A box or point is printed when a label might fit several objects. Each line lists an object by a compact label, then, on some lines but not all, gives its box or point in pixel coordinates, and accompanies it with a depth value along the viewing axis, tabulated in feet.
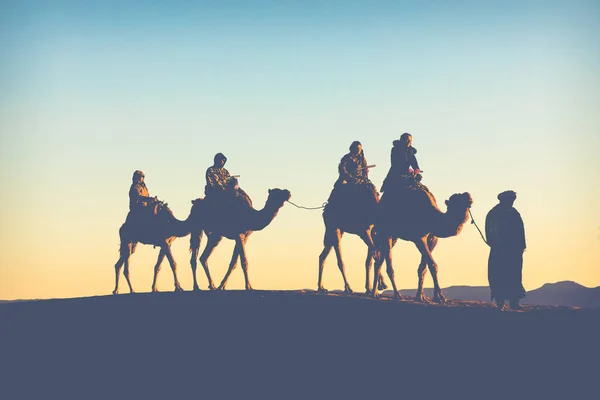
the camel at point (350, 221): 105.70
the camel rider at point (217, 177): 111.14
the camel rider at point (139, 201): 116.88
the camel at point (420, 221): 99.81
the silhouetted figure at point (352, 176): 106.52
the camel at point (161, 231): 115.85
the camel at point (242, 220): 110.01
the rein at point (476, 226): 100.27
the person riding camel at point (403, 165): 102.27
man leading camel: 97.66
